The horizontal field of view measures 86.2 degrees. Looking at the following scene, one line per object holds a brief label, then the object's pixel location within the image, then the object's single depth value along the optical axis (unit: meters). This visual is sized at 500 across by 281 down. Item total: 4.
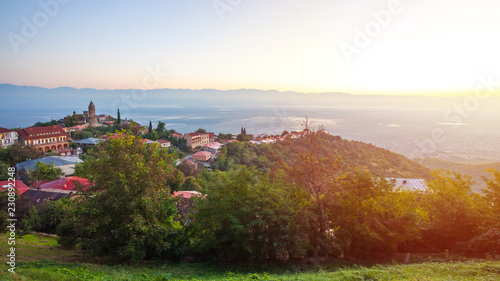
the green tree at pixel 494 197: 9.78
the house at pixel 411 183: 24.44
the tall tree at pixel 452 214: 10.32
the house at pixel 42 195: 16.75
